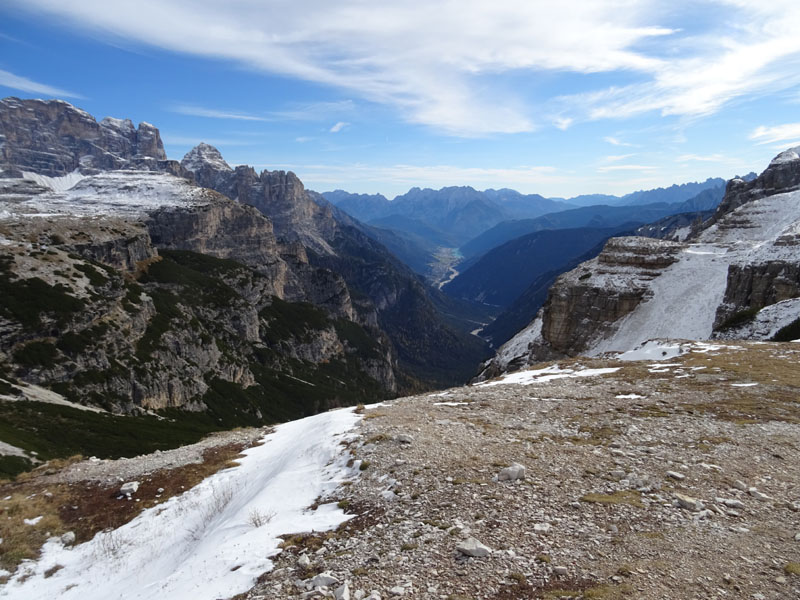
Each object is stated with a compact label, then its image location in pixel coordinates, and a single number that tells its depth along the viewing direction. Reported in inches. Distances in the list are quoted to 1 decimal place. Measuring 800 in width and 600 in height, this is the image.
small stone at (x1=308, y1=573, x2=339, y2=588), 430.3
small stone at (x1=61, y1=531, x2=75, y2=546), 698.2
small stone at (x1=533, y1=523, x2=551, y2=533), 479.5
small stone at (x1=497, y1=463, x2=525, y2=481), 597.6
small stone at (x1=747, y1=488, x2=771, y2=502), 543.2
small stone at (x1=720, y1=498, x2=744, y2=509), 522.0
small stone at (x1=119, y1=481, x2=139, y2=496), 831.7
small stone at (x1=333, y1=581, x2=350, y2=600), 398.3
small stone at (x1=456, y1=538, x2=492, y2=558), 441.4
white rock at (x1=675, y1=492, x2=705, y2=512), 516.1
